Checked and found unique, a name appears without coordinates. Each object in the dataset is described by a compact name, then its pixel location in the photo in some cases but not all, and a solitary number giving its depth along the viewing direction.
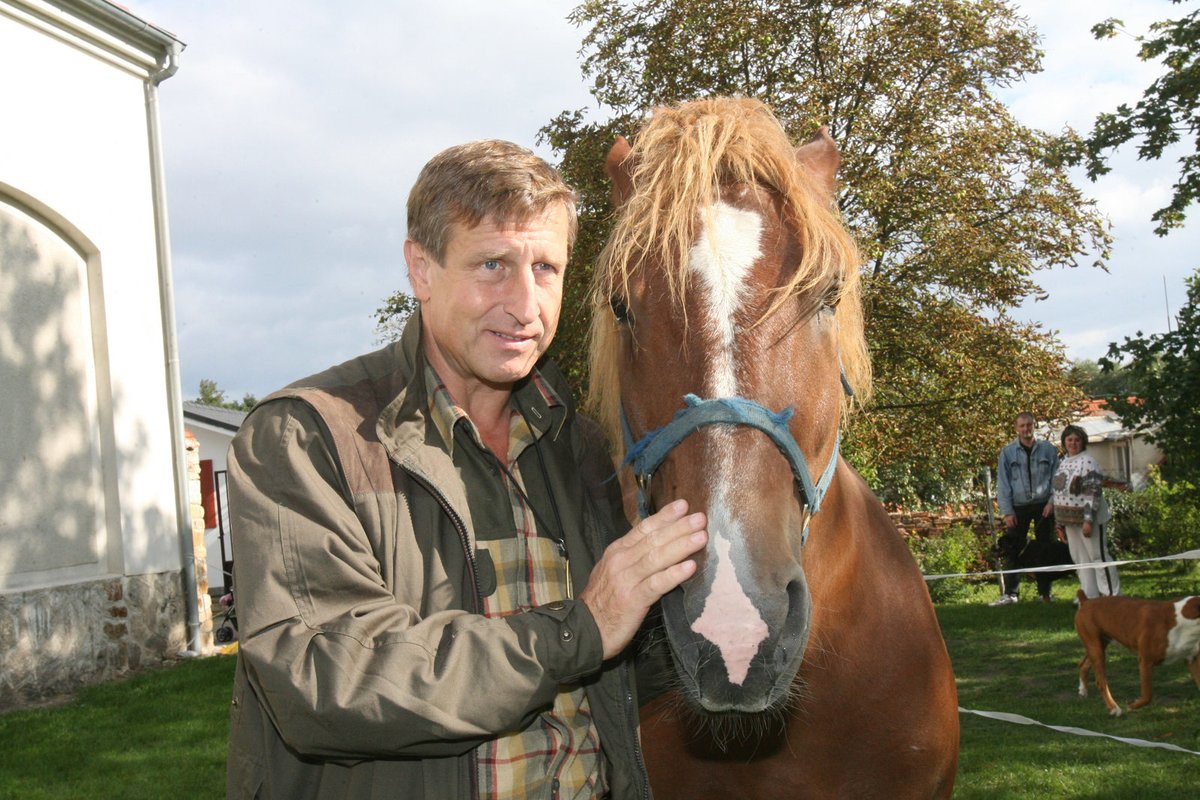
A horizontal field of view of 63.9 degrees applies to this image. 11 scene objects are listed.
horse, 1.53
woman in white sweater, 8.38
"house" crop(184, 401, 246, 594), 21.59
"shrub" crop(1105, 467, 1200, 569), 13.81
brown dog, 5.82
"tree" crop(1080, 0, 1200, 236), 8.11
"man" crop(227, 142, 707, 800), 1.45
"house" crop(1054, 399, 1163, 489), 29.08
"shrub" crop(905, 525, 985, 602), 12.45
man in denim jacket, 9.31
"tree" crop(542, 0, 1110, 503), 9.41
